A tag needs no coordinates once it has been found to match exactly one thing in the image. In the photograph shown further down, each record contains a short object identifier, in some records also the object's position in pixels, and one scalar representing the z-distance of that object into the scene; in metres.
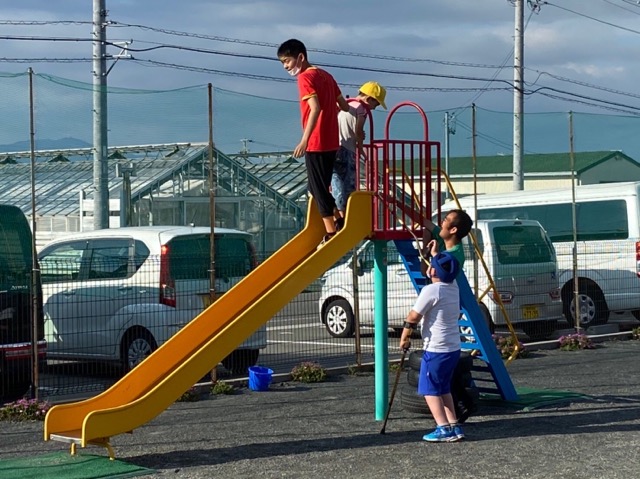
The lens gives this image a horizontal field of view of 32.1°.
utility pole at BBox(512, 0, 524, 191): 26.20
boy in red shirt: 9.02
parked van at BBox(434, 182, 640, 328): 17.61
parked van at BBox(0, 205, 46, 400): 10.52
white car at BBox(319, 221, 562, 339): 15.96
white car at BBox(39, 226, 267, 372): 11.55
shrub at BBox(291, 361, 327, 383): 12.33
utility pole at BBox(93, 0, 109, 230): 16.84
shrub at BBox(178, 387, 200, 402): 11.14
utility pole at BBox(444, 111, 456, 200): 18.51
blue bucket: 11.81
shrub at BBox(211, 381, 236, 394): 11.56
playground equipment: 8.13
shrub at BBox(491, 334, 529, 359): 14.17
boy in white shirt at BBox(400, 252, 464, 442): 8.65
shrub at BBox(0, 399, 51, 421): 10.03
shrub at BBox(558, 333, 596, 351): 15.35
